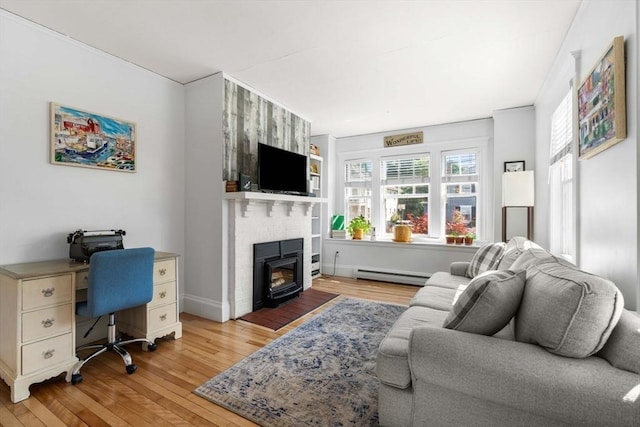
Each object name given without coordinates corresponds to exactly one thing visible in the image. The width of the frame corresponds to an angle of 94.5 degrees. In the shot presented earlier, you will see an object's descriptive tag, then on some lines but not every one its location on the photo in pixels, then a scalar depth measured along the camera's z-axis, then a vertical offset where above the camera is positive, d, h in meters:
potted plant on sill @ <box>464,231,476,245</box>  4.48 -0.41
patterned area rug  1.69 -1.16
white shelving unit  5.24 -0.12
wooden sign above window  5.04 +1.26
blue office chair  2.02 -0.55
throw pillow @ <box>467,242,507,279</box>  2.91 -0.48
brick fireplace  3.22 -0.24
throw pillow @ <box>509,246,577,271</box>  1.77 -0.30
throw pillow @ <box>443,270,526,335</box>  1.39 -0.45
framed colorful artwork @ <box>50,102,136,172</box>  2.45 +0.64
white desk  1.87 -0.73
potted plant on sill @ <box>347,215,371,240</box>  5.31 -0.28
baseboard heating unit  4.72 -1.07
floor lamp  3.46 +0.24
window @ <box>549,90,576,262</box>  2.62 +0.31
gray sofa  1.06 -0.60
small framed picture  4.01 +0.62
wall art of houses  1.45 +0.61
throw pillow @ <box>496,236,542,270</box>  2.40 -0.35
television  3.46 +0.52
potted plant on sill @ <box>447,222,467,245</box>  4.55 -0.33
